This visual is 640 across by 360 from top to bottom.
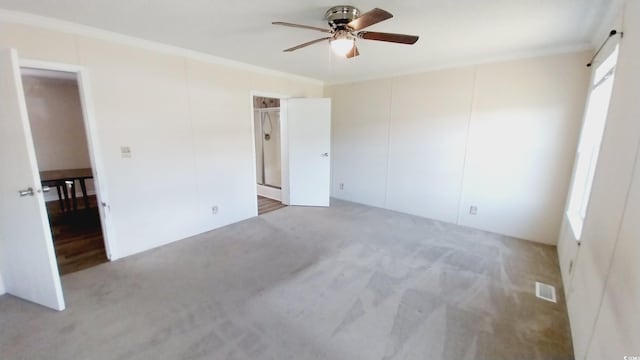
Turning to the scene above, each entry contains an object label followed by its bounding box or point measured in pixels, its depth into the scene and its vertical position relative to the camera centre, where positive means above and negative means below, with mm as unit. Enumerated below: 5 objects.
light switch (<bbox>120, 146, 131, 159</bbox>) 2873 -242
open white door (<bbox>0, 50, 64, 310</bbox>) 1894 -630
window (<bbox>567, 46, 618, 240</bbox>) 2268 -44
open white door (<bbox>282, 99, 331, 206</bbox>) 4727 -331
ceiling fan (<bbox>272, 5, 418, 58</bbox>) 1927 +788
